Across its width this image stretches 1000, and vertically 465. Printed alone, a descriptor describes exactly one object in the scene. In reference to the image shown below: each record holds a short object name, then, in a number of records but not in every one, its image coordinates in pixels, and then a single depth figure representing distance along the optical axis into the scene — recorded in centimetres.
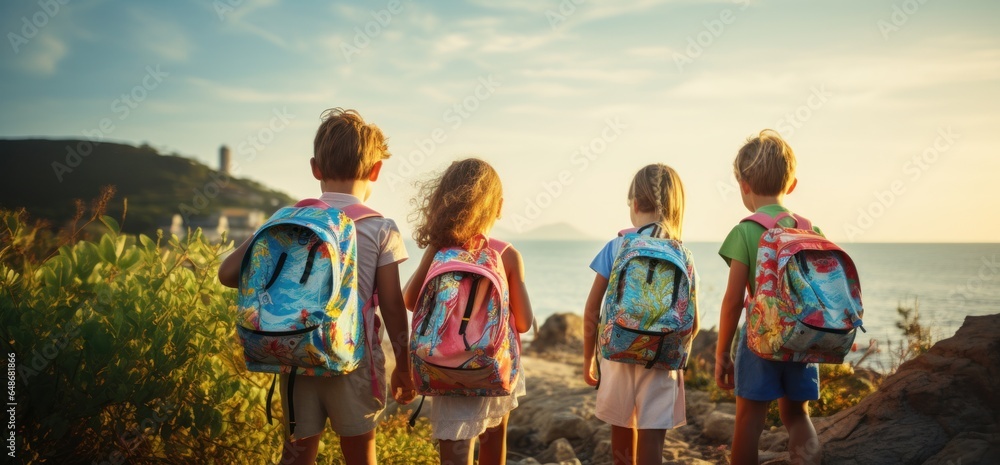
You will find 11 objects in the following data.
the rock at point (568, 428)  605
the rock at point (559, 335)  1426
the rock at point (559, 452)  539
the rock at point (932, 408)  373
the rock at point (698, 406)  639
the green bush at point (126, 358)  333
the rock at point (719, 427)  547
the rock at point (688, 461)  463
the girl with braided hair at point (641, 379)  362
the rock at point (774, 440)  464
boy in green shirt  359
